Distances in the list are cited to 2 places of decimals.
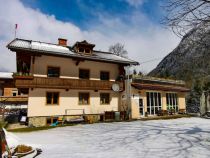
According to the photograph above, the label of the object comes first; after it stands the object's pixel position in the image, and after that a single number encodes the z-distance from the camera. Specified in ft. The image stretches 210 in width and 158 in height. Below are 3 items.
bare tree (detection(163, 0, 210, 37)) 23.15
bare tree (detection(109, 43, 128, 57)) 123.26
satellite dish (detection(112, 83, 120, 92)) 60.09
